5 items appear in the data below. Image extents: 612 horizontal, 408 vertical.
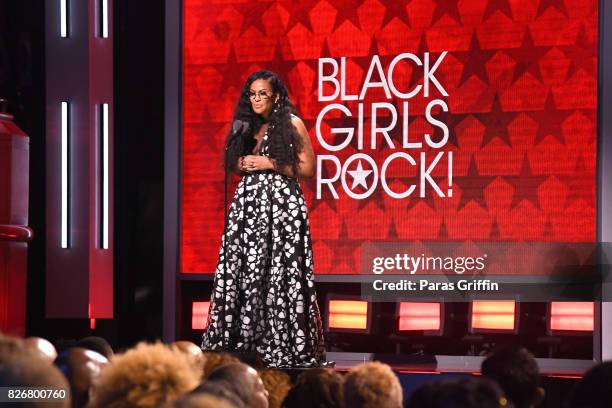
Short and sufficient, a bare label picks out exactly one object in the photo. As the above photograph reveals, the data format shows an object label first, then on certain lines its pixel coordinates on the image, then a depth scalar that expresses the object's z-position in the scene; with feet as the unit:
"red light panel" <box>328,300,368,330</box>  40.37
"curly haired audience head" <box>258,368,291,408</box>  20.63
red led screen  38.14
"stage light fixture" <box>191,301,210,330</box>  42.37
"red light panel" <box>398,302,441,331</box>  39.47
